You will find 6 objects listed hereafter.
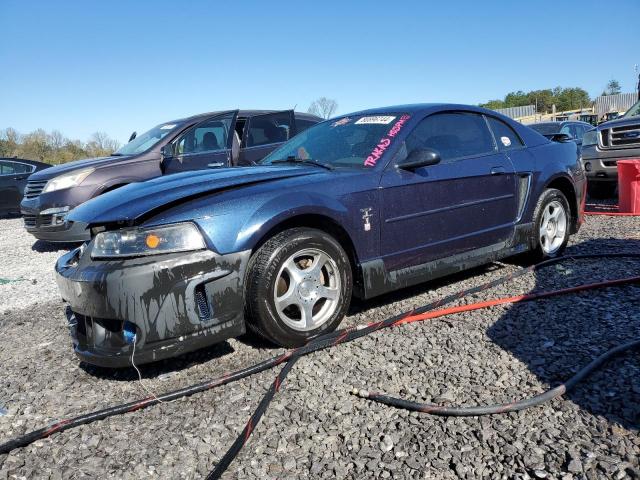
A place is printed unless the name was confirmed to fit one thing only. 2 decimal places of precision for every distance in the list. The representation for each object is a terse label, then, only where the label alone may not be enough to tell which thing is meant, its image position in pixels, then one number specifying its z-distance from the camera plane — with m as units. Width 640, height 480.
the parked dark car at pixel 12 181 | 10.64
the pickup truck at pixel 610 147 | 7.87
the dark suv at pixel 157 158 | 6.46
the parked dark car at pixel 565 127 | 11.96
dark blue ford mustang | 2.62
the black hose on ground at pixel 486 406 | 2.20
